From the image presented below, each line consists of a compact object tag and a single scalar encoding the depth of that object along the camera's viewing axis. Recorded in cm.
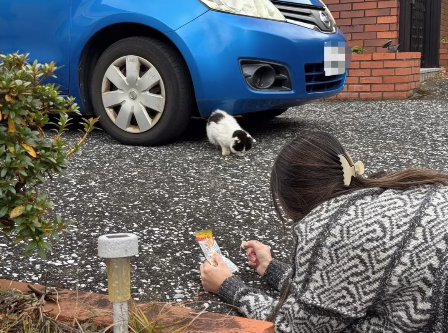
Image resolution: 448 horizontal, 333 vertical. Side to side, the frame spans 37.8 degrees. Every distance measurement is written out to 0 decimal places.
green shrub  163
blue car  406
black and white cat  394
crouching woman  154
